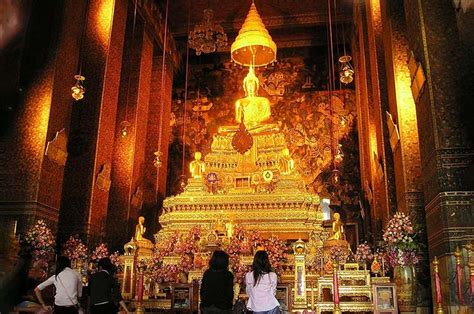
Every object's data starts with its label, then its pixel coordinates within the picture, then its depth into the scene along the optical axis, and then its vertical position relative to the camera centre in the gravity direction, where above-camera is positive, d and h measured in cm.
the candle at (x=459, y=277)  463 +23
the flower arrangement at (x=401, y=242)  624 +74
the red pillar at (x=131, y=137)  1087 +365
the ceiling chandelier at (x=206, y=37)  1192 +637
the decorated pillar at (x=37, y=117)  682 +258
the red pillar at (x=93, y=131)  852 +295
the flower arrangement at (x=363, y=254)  703 +64
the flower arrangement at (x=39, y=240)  657 +72
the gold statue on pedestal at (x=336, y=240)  829 +102
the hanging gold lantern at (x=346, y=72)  749 +338
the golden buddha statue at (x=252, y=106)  1188 +455
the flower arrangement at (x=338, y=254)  736 +68
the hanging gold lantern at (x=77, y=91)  703 +285
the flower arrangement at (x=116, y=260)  783 +57
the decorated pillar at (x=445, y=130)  516 +189
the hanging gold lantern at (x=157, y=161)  1019 +276
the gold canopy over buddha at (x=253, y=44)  1139 +595
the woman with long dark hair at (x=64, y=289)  424 +6
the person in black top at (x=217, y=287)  353 +8
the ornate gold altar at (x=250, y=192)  828 +213
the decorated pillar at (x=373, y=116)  848 +372
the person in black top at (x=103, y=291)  414 +5
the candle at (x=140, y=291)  570 +7
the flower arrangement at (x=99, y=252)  776 +68
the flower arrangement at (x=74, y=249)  768 +72
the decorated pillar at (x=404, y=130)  651 +253
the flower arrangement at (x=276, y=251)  701 +68
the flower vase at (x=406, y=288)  613 +16
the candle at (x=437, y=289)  473 +12
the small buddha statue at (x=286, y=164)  1059 +283
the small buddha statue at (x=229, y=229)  814 +113
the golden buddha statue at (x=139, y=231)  915 +120
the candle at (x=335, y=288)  516 +13
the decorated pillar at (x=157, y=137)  1277 +423
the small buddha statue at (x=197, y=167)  1089 +282
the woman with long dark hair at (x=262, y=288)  368 +8
